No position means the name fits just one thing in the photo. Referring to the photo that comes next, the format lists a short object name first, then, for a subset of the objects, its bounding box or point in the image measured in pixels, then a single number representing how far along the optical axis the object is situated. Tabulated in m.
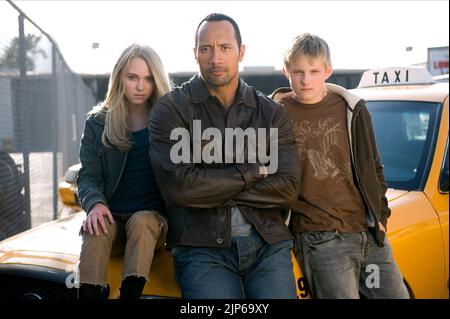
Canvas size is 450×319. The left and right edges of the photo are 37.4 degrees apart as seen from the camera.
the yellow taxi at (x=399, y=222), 3.40
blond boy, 3.28
